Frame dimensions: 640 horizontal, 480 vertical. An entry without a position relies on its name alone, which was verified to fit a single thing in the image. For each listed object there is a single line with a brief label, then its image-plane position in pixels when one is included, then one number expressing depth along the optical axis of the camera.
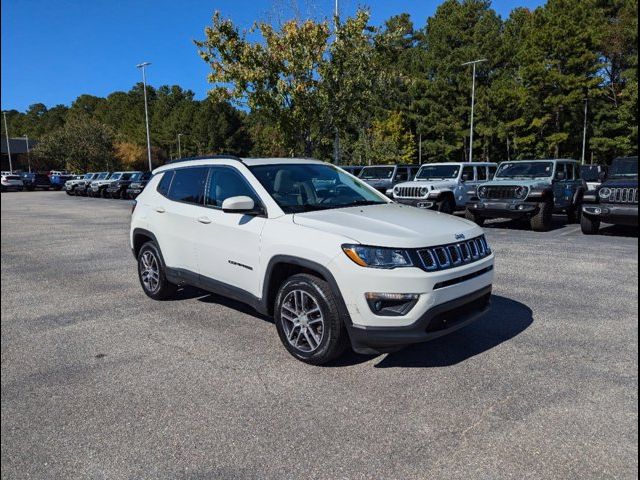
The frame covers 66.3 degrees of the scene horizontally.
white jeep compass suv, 3.53
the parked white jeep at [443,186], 14.46
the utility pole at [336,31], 18.67
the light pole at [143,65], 39.78
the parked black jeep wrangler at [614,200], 10.60
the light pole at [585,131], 37.99
